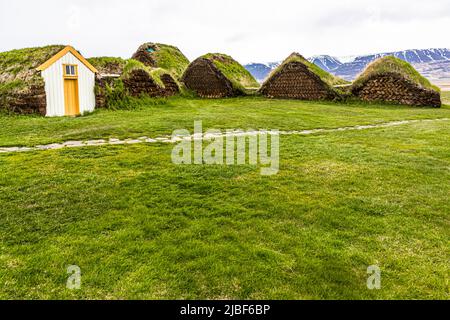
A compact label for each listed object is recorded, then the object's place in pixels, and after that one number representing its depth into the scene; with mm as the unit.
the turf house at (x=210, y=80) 31531
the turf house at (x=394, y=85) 27297
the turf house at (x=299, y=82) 29656
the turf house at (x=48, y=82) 18906
